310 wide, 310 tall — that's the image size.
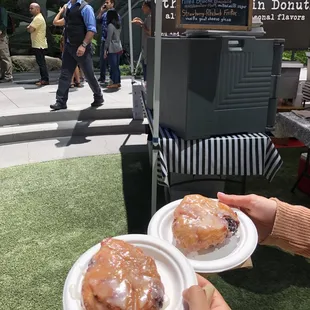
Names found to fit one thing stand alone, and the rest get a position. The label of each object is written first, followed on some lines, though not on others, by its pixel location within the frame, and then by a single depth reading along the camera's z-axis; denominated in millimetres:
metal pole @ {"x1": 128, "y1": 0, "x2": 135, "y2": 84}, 5064
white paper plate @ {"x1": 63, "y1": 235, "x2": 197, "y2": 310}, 869
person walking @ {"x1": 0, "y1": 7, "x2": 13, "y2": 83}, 7812
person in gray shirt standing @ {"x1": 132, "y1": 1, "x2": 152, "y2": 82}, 4707
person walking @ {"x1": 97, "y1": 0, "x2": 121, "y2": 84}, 7252
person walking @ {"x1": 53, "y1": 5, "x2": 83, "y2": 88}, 8289
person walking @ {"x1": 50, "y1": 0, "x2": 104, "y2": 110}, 5426
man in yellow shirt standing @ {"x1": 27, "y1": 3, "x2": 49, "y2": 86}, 7645
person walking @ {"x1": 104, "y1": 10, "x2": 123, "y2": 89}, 7191
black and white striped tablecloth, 2629
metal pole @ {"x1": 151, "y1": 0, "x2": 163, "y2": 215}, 2301
